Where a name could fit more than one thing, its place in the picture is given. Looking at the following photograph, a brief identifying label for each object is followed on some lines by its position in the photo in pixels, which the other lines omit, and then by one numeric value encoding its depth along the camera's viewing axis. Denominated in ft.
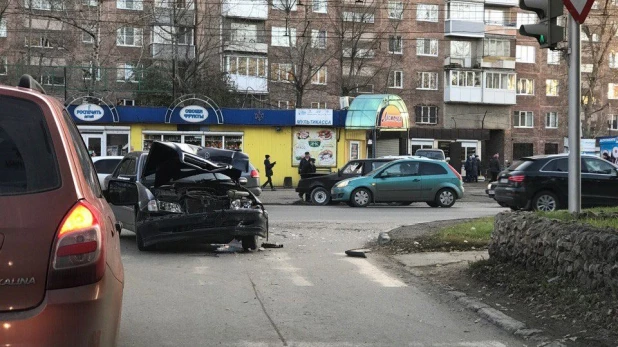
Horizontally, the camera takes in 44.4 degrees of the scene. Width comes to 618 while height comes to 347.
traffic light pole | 28.58
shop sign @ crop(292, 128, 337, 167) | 126.11
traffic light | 28.68
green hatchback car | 78.43
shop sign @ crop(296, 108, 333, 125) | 124.67
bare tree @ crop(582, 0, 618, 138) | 173.27
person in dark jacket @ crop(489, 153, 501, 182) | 129.49
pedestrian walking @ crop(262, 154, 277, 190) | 112.98
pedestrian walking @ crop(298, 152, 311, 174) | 100.58
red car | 10.73
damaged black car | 38.52
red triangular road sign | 26.35
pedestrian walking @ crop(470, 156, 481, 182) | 153.68
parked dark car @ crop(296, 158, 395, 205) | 83.92
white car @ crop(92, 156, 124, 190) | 67.51
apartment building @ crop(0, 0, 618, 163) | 152.97
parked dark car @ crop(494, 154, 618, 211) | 63.77
